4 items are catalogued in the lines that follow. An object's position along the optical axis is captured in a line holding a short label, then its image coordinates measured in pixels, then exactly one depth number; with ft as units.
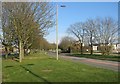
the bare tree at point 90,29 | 89.79
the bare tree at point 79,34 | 108.85
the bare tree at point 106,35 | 82.01
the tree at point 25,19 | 42.18
